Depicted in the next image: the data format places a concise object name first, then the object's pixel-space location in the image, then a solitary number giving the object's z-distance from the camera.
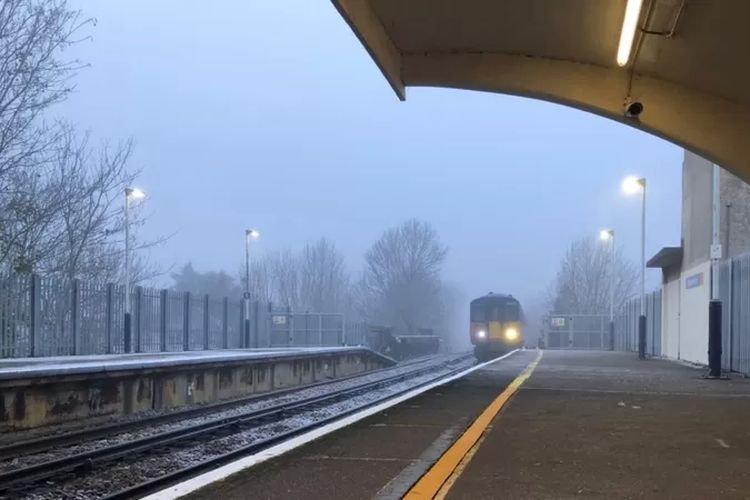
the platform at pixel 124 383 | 12.45
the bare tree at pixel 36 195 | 20.78
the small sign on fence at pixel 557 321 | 51.88
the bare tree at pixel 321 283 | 85.00
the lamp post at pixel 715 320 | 16.66
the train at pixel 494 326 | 40.56
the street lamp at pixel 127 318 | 25.16
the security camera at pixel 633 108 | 11.05
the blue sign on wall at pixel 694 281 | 22.28
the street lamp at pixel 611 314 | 43.59
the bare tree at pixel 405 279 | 78.12
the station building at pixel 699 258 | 20.73
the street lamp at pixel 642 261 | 28.48
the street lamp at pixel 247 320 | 36.59
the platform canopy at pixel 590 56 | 9.01
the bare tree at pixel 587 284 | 70.50
